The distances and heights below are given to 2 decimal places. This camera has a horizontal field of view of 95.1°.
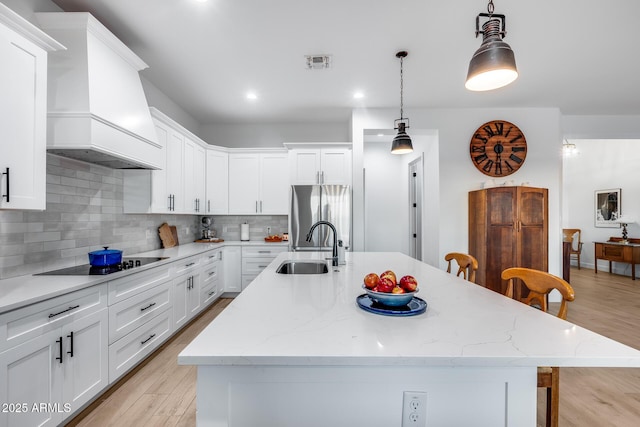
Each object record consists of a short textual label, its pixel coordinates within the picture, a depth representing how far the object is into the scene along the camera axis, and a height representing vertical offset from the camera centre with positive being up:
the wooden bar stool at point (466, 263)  2.15 -0.36
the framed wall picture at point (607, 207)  6.44 +0.23
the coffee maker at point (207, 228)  4.77 -0.21
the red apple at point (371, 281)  1.30 -0.29
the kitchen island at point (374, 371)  0.85 -0.48
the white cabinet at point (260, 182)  4.68 +0.54
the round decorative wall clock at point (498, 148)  4.36 +1.03
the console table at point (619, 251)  5.81 -0.72
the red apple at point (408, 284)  1.24 -0.29
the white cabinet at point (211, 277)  3.68 -0.82
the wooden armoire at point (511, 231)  3.91 -0.19
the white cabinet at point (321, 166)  4.42 +0.76
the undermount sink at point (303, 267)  2.43 -0.43
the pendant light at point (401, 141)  2.86 +0.74
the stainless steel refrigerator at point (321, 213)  4.25 +0.05
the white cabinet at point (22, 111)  1.48 +0.56
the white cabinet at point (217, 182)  4.46 +0.52
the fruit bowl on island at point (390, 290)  1.22 -0.32
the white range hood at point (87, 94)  1.92 +0.85
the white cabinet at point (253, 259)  4.42 -0.65
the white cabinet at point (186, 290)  2.98 -0.81
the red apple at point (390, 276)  1.32 -0.28
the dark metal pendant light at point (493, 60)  1.32 +0.72
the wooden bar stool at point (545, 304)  1.35 -0.42
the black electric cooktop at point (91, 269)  1.97 -0.39
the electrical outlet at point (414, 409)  0.90 -0.60
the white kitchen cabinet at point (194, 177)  3.78 +0.53
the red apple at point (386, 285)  1.25 -0.30
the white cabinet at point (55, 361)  1.38 -0.79
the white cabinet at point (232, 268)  4.39 -0.79
